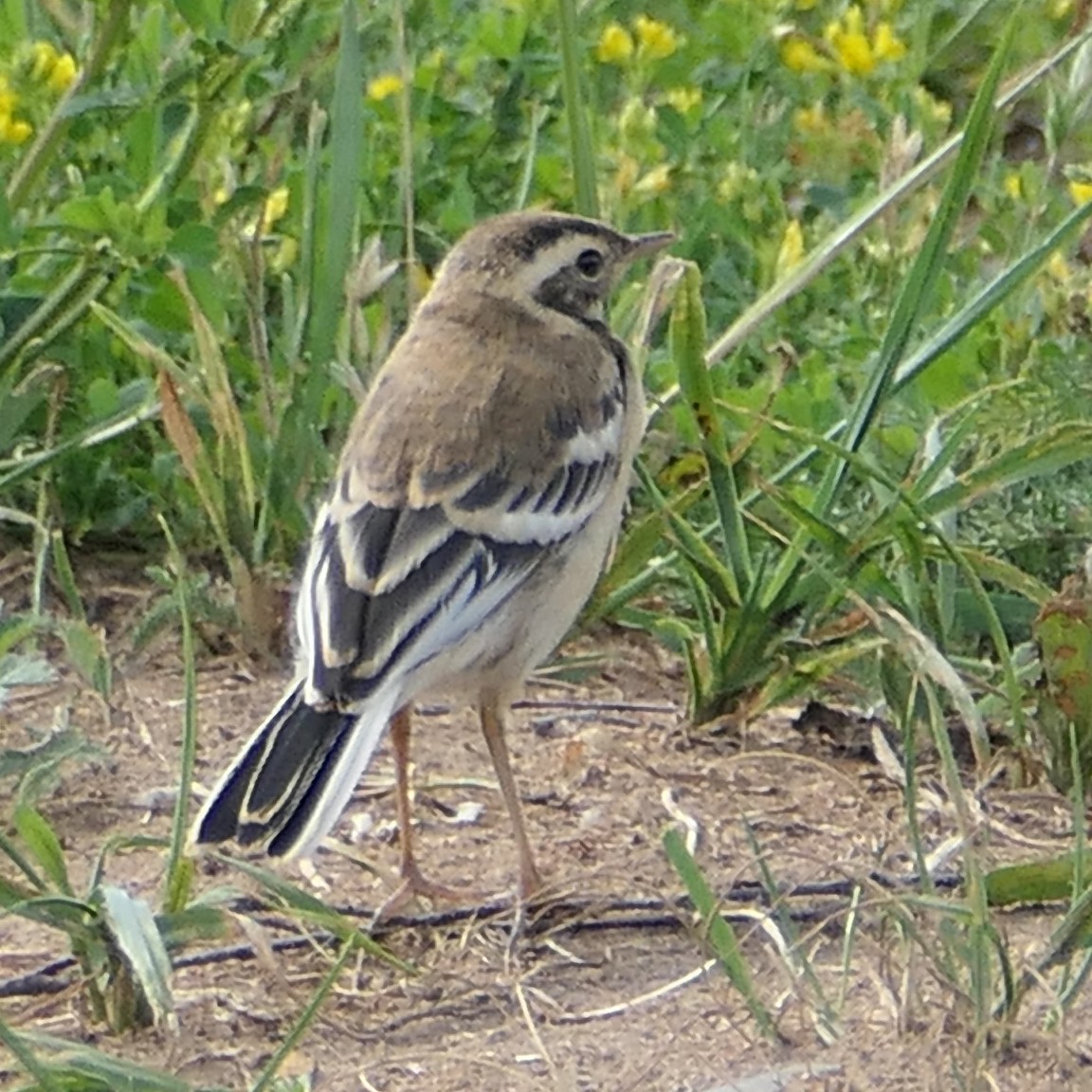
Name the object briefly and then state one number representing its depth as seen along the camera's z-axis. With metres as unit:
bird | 8.07
